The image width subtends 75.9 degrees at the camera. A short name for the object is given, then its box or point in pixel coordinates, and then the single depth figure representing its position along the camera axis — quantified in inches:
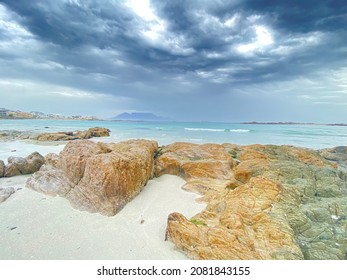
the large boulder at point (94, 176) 292.8
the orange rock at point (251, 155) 500.7
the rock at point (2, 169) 417.5
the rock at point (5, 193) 311.1
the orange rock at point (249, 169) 369.4
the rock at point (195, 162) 406.6
